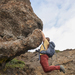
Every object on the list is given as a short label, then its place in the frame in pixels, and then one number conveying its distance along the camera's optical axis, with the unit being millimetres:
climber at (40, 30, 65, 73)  6230
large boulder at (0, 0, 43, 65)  6690
